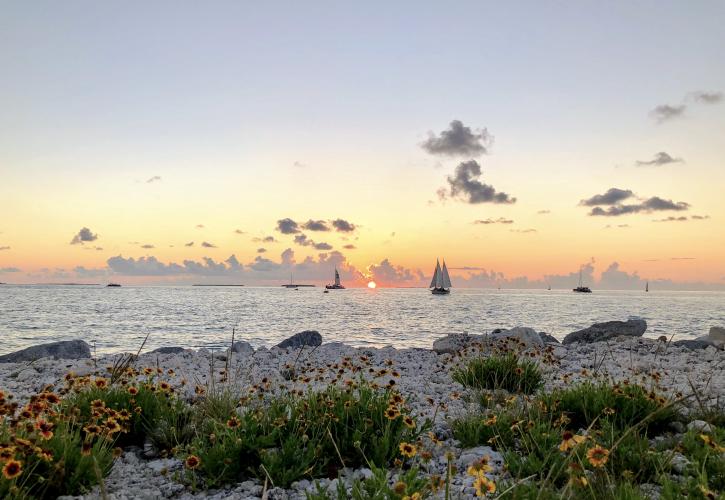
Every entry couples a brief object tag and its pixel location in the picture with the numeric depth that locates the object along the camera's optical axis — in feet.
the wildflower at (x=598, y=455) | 7.63
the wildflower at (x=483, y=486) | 7.41
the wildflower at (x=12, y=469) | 9.02
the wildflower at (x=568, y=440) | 7.93
